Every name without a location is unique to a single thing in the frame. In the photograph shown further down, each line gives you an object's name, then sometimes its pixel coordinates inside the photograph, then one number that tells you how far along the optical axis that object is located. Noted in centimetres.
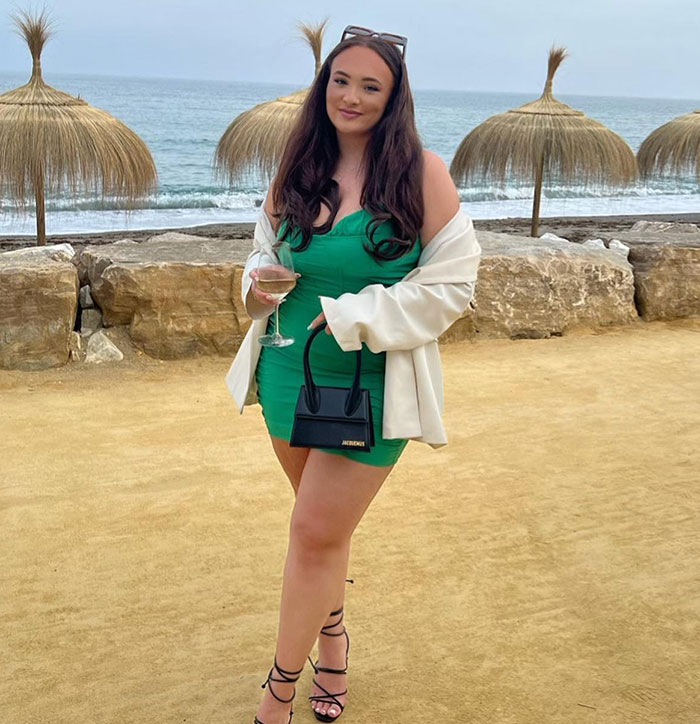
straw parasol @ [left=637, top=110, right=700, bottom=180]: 967
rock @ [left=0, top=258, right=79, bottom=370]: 493
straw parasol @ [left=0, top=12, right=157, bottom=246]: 586
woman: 208
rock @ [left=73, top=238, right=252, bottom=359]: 523
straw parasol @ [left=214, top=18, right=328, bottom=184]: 802
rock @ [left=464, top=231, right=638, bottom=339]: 597
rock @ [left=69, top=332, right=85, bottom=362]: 516
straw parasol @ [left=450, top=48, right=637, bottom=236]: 805
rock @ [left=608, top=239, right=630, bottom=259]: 657
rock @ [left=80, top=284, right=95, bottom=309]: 548
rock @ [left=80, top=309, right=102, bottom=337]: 537
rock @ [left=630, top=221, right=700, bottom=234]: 742
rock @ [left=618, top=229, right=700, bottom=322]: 648
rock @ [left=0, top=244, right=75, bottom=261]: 518
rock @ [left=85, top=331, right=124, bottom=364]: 519
